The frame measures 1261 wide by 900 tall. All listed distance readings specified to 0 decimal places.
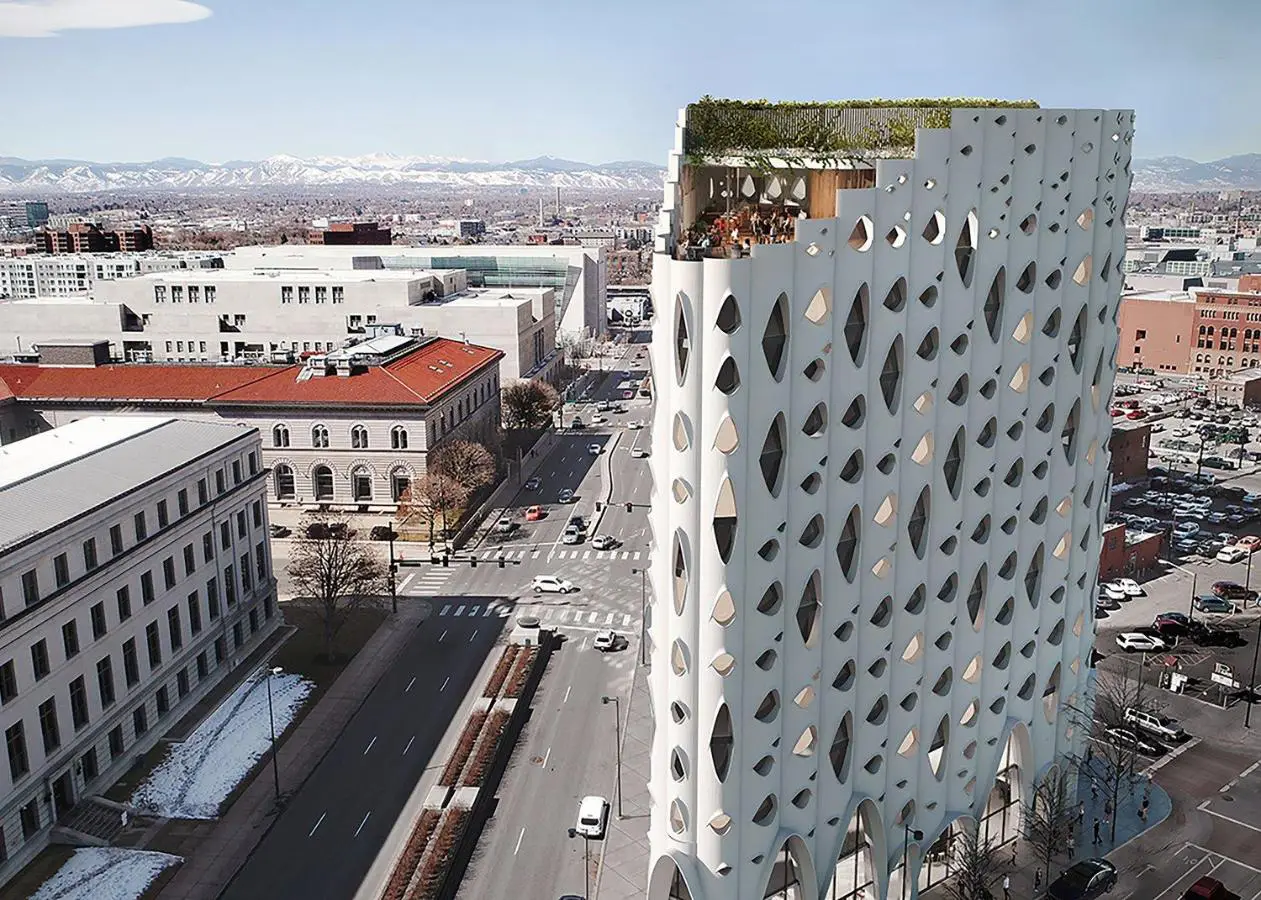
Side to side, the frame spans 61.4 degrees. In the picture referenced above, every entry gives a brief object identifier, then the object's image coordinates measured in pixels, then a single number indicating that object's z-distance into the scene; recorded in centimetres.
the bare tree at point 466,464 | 10931
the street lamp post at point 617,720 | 6279
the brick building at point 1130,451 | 11912
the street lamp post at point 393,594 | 8563
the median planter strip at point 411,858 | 4966
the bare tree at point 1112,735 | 5605
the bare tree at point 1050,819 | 5006
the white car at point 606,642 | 7888
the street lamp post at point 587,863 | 5032
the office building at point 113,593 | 5309
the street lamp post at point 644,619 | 7656
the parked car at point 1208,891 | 4825
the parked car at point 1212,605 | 8650
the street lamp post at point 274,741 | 5881
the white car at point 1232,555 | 9850
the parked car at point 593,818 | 5441
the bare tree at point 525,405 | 14012
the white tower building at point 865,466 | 3841
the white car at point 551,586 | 9106
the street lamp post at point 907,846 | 4709
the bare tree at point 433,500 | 10256
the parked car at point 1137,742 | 6069
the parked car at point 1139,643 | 7831
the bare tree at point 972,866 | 4656
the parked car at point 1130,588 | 8875
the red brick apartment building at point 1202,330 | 18512
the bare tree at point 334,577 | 7838
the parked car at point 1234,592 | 8912
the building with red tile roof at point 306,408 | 10950
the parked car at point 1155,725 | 6450
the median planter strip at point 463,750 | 5958
